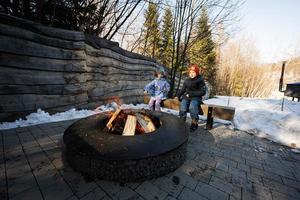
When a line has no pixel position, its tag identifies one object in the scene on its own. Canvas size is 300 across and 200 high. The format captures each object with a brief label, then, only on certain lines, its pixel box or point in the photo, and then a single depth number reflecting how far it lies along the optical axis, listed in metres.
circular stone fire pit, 1.86
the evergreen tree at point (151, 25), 10.42
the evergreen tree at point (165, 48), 17.30
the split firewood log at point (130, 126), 2.48
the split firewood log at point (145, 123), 2.71
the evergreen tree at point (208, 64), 13.90
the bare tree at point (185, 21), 7.79
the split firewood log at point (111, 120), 2.70
